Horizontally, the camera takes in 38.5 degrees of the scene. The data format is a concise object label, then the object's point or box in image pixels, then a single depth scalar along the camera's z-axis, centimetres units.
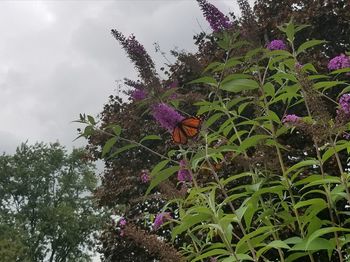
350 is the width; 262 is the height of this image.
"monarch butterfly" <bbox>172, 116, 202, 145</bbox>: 221
